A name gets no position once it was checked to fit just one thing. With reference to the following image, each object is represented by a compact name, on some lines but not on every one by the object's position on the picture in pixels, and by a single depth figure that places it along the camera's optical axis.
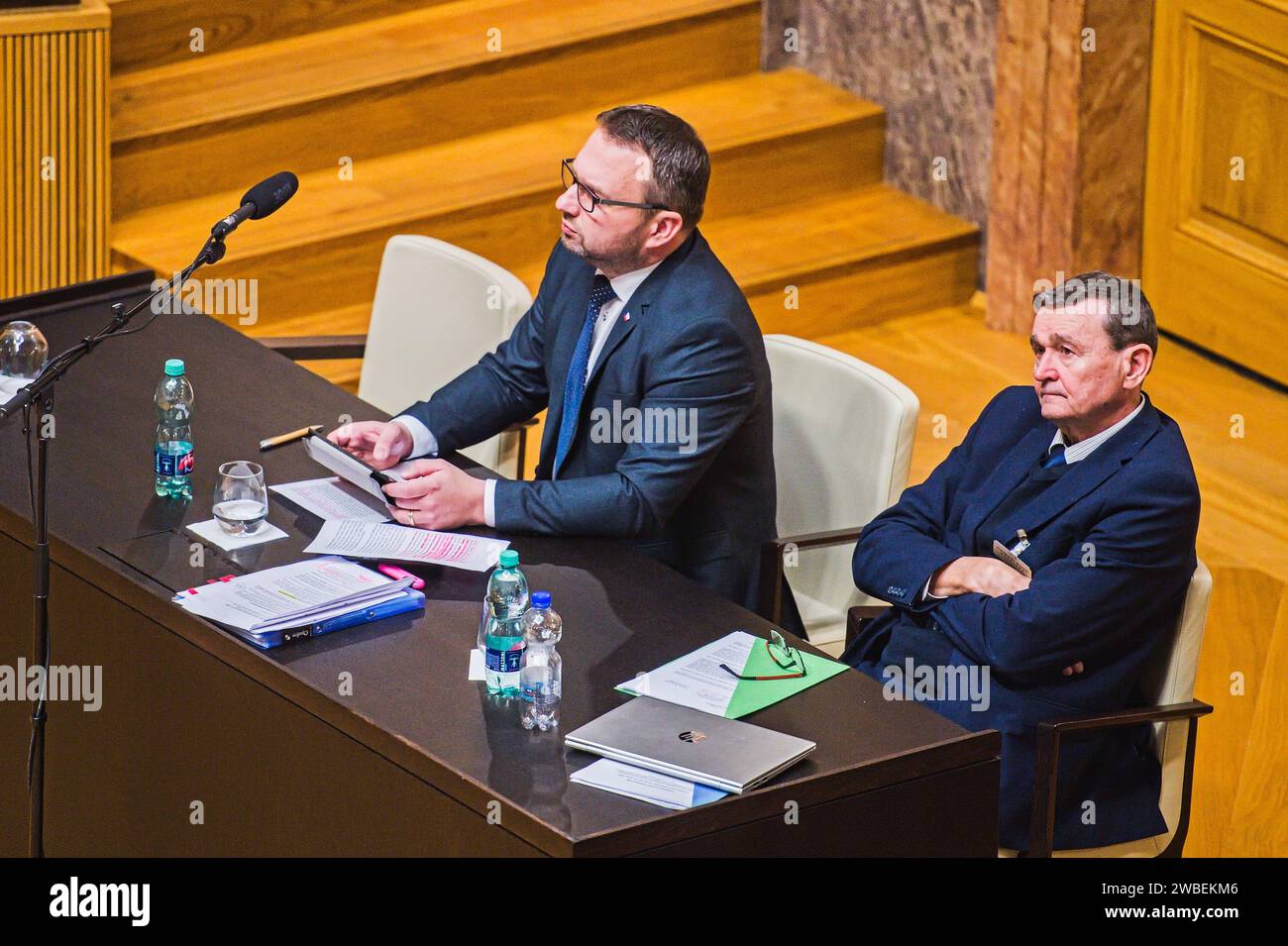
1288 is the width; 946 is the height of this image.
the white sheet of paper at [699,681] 5.83
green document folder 5.80
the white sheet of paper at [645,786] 5.25
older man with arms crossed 6.30
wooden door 11.43
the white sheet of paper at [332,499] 6.97
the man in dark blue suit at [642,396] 6.88
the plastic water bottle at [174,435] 7.00
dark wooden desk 5.40
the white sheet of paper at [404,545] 6.60
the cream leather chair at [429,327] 8.66
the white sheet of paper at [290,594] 6.10
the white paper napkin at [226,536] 6.67
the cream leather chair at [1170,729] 6.09
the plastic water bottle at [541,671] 5.66
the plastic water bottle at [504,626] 5.77
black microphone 6.17
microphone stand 5.77
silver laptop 5.34
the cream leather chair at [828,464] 7.40
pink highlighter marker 6.44
